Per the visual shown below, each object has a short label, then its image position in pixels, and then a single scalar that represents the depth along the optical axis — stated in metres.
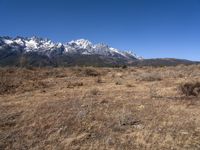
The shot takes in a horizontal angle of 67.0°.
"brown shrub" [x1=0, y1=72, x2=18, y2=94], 8.12
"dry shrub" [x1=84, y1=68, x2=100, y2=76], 14.78
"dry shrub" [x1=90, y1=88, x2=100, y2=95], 7.33
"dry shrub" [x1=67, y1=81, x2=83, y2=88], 9.24
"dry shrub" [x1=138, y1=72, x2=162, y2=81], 11.05
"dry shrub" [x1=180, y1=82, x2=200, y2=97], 7.04
